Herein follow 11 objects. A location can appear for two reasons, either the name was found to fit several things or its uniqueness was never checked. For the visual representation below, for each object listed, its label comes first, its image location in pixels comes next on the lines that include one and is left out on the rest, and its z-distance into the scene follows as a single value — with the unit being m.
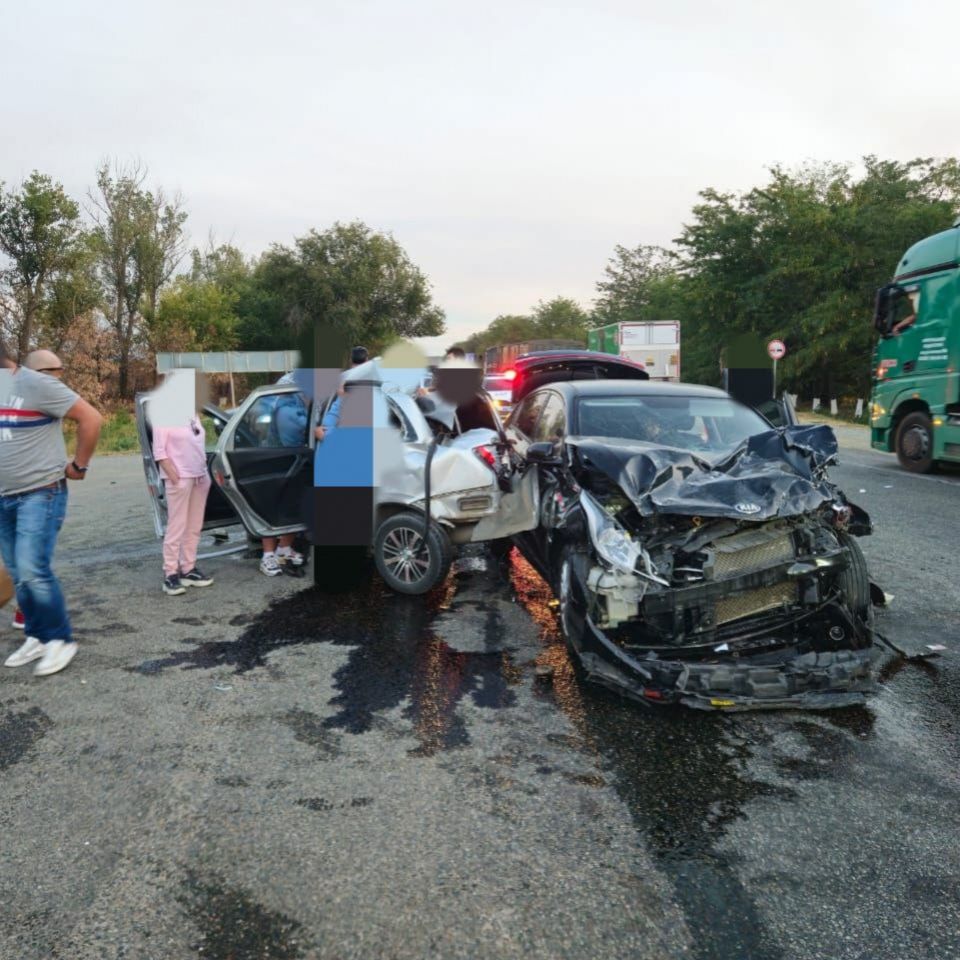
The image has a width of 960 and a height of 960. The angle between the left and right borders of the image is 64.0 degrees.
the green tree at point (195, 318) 32.33
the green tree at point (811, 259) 26.61
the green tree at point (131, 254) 32.81
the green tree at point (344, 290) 47.38
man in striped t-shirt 4.23
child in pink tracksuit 5.61
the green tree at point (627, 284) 72.56
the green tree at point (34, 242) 24.14
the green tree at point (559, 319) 97.74
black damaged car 3.48
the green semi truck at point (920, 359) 10.97
